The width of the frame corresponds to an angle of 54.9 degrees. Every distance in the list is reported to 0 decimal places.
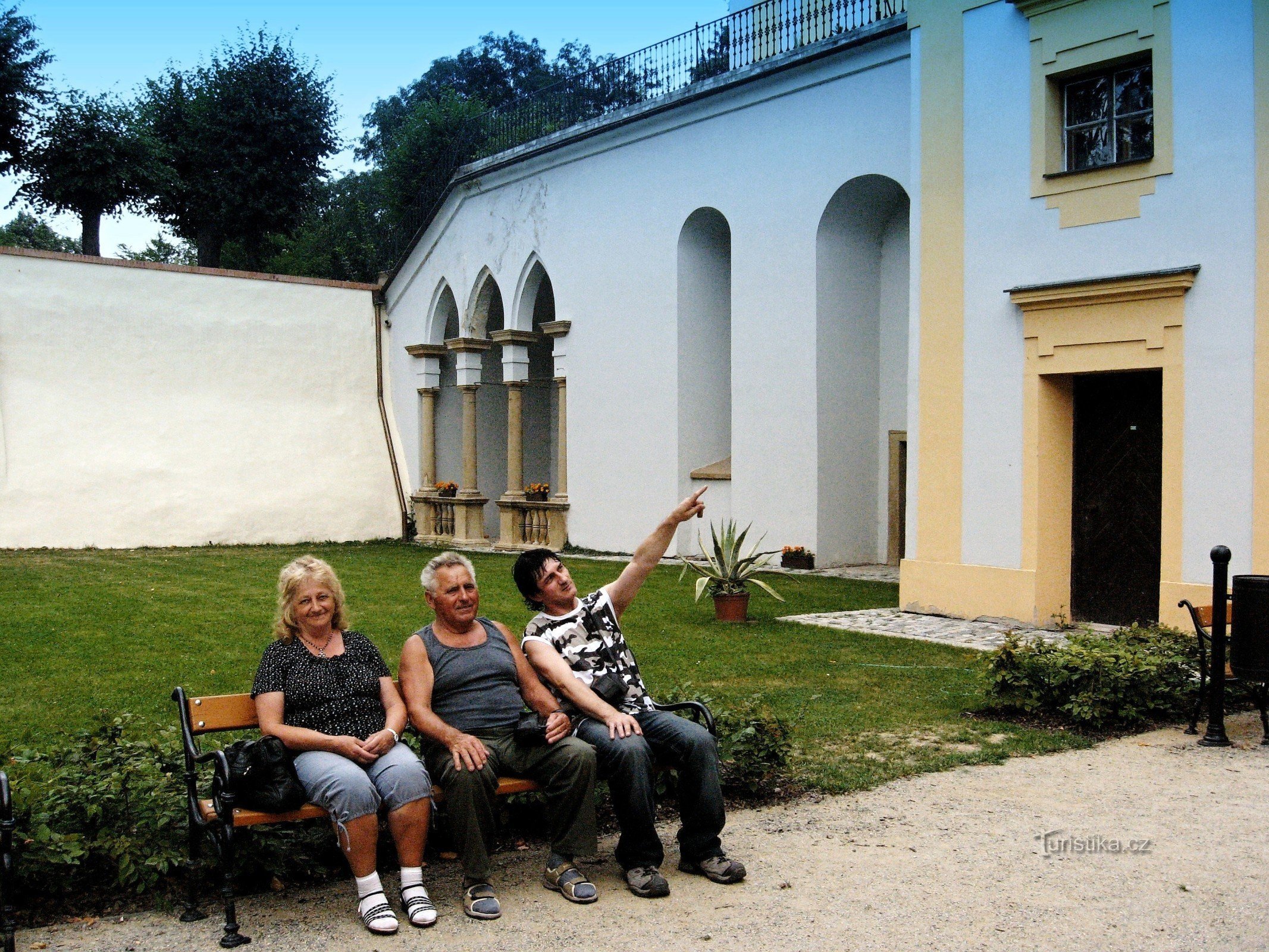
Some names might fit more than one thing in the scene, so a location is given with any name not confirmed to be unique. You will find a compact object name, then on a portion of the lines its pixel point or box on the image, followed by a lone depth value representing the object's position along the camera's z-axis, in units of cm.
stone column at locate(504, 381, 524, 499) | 2147
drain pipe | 2342
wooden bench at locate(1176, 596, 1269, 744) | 680
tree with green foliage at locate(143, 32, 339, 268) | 3159
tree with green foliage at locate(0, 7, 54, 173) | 2931
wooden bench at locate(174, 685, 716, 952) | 405
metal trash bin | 620
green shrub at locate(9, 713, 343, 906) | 417
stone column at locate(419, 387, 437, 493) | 2333
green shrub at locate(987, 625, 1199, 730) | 708
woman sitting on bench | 418
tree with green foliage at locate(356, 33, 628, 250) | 3144
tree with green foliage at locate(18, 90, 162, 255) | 2936
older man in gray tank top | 434
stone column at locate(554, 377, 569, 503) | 2028
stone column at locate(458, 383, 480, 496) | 2255
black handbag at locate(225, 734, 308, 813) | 418
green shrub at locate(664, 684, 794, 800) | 554
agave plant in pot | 1150
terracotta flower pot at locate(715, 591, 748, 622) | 1151
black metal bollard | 662
